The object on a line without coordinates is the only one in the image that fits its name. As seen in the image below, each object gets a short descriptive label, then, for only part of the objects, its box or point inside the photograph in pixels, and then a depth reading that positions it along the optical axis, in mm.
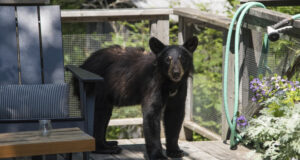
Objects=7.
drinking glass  5691
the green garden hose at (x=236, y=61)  7508
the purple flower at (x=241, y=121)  7360
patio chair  7977
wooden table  5195
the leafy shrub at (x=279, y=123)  5816
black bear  7547
